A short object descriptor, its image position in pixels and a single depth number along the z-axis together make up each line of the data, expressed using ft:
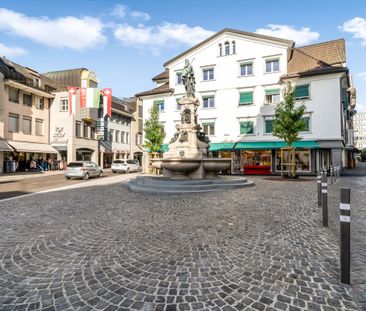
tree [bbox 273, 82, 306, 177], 60.08
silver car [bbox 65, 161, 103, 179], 68.13
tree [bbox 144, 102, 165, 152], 84.69
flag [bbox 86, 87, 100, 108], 110.32
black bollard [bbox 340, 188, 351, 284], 10.61
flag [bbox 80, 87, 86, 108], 111.24
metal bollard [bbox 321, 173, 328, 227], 18.99
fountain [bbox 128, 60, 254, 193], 39.06
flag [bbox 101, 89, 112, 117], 123.54
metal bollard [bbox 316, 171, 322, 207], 26.46
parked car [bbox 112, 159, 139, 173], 99.35
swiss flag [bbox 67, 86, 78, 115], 107.24
